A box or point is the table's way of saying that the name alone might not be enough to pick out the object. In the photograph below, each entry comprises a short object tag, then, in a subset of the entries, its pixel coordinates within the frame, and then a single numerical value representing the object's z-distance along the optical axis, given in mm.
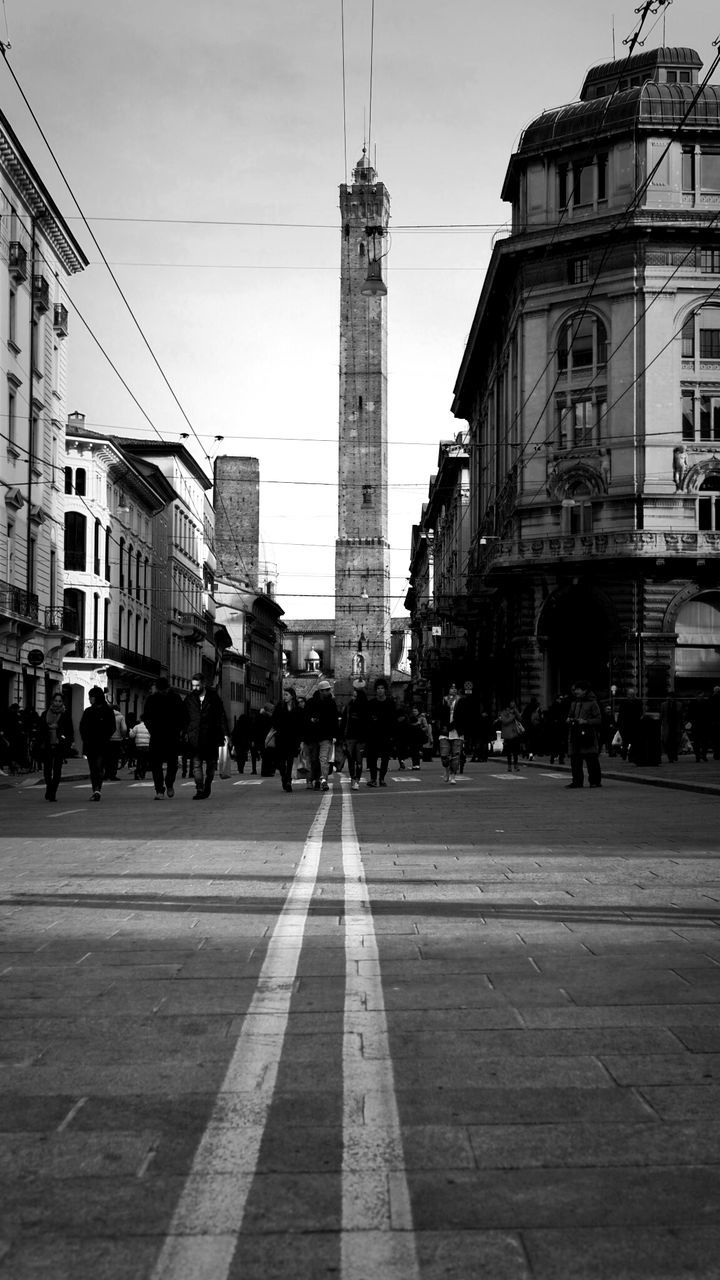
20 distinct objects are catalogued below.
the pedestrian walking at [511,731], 30828
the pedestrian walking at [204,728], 19609
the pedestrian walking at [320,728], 21328
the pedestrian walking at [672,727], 32188
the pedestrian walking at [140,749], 30844
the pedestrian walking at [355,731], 22531
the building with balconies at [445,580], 65062
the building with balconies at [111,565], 56219
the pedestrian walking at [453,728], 24344
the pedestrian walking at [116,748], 29484
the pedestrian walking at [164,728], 19781
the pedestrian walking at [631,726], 28531
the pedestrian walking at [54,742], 20500
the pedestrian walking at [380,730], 23250
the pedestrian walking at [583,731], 21219
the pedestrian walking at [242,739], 33156
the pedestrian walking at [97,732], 20531
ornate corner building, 46875
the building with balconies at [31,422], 41406
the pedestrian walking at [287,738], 21766
